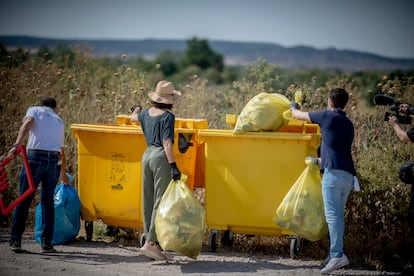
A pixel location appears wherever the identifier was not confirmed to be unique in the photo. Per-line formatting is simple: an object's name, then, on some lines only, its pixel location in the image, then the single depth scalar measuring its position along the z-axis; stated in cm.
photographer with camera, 1237
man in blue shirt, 1279
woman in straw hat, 1344
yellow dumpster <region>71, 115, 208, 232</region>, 1480
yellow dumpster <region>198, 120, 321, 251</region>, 1382
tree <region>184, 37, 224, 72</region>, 10475
